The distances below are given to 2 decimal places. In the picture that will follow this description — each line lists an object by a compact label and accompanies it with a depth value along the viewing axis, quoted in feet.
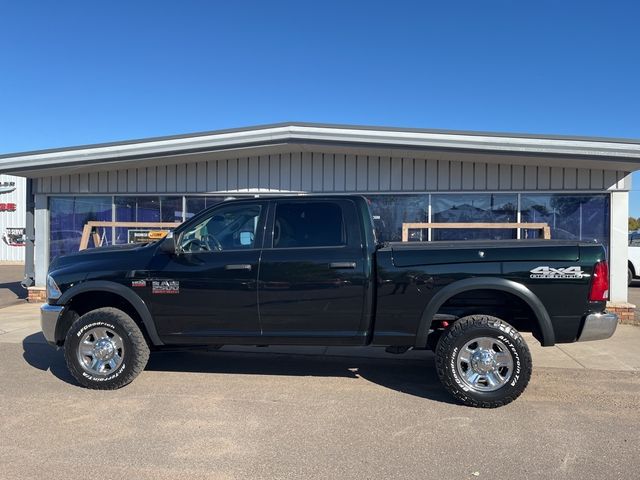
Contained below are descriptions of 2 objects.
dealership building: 29.45
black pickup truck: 15.35
